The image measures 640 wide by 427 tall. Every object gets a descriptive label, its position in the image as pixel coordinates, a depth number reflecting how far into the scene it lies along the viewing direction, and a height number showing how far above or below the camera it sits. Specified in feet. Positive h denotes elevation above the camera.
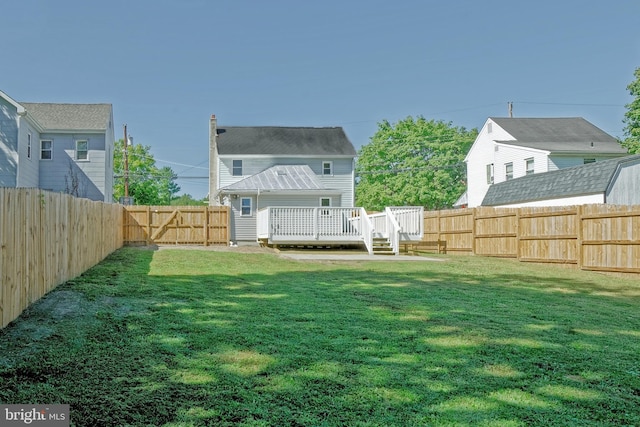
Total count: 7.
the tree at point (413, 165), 151.12 +16.80
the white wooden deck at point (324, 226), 61.05 -0.99
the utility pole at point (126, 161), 120.16 +14.29
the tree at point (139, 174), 151.33 +13.91
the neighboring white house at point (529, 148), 85.51 +12.80
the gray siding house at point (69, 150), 78.84 +11.11
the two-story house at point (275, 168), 83.71 +9.85
